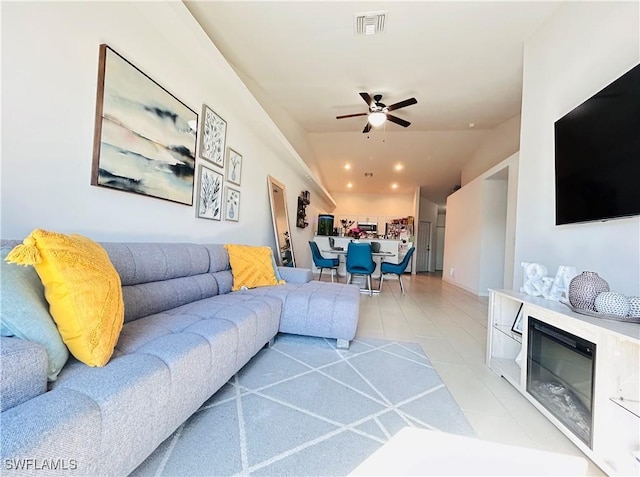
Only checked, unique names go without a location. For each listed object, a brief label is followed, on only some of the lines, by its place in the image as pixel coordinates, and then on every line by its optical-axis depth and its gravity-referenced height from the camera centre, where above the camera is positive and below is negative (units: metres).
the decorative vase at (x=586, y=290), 1.41 -0.18
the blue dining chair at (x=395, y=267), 4.90 -0.40
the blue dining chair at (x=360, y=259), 4.74 -0.28
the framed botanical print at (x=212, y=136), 2.66 +1.01
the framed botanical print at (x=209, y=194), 2.67 +0.43
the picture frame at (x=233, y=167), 3.18 +0.84
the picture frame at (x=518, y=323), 1.97 -0.52
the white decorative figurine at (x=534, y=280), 1.90 -0.19
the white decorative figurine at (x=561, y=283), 1.76 -0.19
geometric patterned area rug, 1.08 -0.88
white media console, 1.08 -0.57
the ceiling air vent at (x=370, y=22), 2.60 +2.17
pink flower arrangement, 7.08 +0.24
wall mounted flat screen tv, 1.49 +0.63
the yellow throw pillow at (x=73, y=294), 0.91 -0.23
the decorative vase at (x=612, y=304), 1.28 -0.22
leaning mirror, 4.54 +0.30
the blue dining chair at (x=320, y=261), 5.30 -0.38
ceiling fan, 3.84 +1.98
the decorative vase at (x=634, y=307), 1.26 -0.23
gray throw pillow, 0.84 -0.28
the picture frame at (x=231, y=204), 3.17 +0.39
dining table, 5.15 -0.48
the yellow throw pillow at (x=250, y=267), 2.59 -0.30
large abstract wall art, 1.68 +0.69
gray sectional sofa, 0.65 -0.47
